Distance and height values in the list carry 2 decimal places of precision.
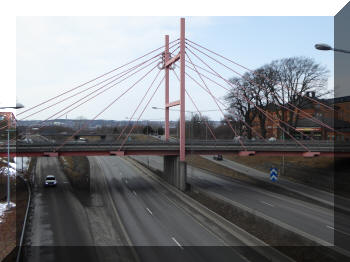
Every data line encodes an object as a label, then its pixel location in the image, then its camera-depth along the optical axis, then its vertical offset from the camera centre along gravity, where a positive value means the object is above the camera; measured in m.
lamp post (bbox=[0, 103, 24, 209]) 18.80 +1.70
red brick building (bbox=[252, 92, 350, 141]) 62.03 +2.84
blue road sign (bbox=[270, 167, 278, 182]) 26.05 -3.53
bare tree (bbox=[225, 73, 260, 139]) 61.84 +6.61
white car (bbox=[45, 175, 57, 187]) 37.21 -5.77
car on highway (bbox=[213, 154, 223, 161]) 61.31 -4.97
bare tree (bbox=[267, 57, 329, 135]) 55.88 +9.85
